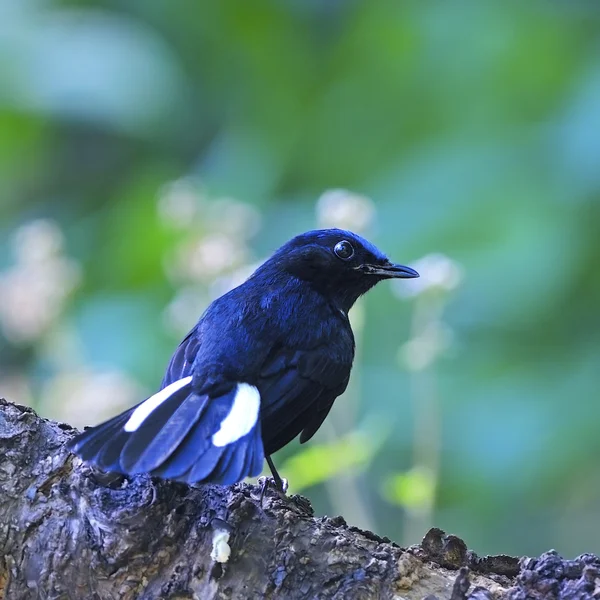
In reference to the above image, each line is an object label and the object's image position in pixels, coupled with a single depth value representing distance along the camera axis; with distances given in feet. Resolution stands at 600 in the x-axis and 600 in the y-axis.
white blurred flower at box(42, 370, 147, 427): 21.29
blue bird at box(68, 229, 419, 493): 13.41
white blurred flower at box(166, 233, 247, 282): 22.04
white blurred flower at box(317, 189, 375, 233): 21.06
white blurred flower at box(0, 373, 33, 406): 23.45
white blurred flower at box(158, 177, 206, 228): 23.80
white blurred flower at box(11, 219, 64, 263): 22.90
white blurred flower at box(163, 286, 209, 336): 23.02
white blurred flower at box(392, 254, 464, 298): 20.06
